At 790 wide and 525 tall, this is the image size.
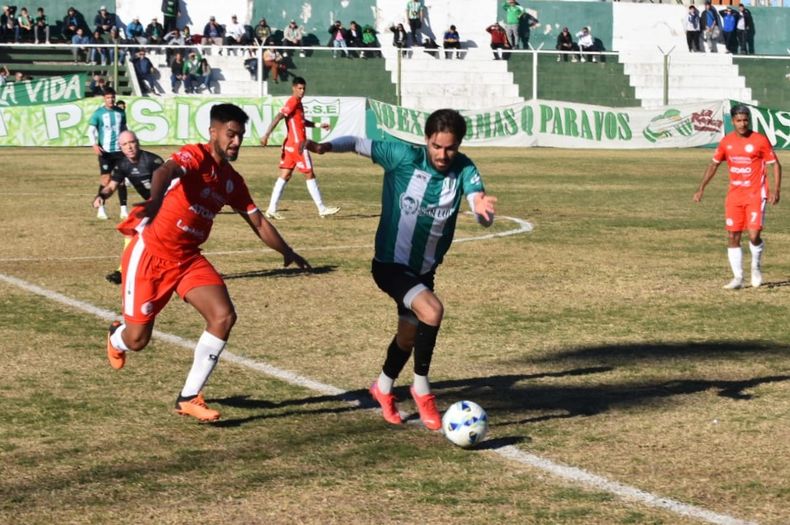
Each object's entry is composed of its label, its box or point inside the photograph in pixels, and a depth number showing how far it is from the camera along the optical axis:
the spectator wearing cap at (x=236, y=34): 49.34
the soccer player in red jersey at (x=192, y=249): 8.37
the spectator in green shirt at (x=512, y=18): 54.34
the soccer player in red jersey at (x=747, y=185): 15.07
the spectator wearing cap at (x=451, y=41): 52.25
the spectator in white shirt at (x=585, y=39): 54.72
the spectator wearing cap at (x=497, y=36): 52.75
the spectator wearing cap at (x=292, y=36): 50.38
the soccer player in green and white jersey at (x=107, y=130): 22.55
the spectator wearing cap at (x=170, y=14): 50.16
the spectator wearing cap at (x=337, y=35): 50.94
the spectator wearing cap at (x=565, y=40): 53.83
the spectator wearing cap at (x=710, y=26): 56.47
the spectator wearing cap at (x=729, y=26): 56.84
